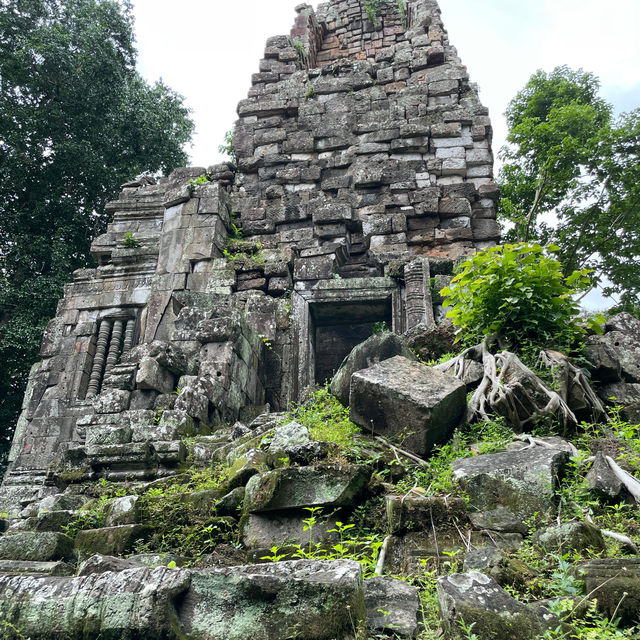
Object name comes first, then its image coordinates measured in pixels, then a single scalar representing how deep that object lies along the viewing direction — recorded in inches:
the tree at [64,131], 705.0
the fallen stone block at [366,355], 211.2
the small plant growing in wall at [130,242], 442.0
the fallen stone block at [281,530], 139.4
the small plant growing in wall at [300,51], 537.6
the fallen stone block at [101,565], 116.1
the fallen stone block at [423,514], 129.7
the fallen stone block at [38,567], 133.3
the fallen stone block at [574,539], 112.7
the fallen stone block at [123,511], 170.7
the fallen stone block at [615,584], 90.8
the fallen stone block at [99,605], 92.5
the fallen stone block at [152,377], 273.9
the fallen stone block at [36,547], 150.6
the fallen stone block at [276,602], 90.7
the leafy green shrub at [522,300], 211.2
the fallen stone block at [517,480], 133.3
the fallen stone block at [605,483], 133.7
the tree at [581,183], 623.2
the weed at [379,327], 389.1
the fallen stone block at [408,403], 171.9
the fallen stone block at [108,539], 156.6
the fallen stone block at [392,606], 93.8
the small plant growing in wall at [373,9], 586.6
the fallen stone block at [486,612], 85.7
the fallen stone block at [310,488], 142.1
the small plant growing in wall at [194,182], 435.8
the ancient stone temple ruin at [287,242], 360.8
